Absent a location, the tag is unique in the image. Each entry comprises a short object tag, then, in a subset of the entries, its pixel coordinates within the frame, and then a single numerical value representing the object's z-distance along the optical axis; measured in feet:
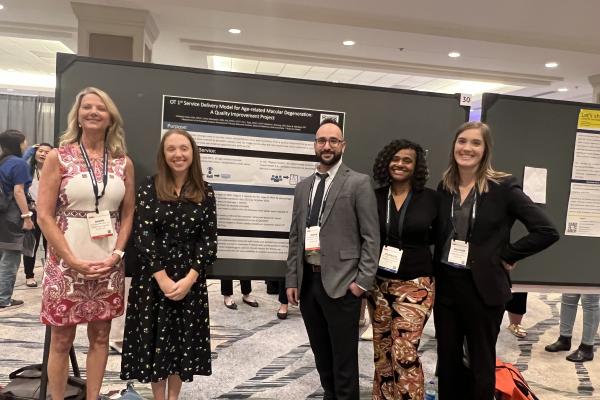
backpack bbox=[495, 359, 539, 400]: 7.35
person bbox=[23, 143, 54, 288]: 14.69
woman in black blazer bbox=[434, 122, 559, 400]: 6.02
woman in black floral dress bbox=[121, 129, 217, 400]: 6.28
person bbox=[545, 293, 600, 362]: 10.54
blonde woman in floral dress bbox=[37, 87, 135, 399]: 5.96
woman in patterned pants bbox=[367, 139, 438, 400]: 6.40
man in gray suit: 6.40
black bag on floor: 6.82
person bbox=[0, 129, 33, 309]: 12.84
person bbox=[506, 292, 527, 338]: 12.17
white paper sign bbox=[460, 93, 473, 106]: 7.77
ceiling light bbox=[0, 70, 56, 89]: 29.14
